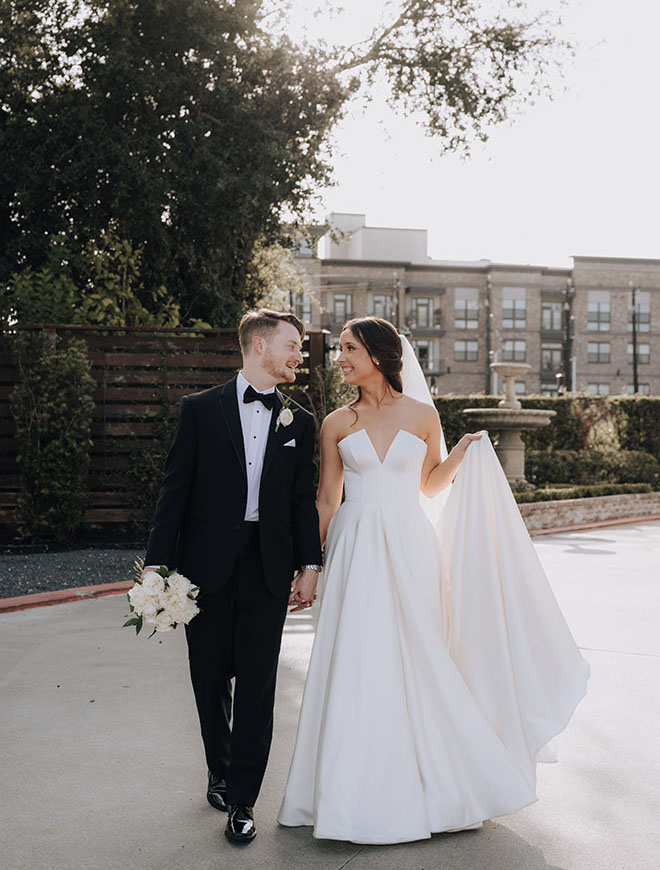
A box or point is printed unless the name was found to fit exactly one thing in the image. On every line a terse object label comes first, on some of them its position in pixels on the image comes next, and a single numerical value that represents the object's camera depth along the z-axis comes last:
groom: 3.18
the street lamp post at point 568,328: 61.88
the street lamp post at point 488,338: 60.81
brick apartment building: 59.62
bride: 3.13
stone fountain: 17.17
